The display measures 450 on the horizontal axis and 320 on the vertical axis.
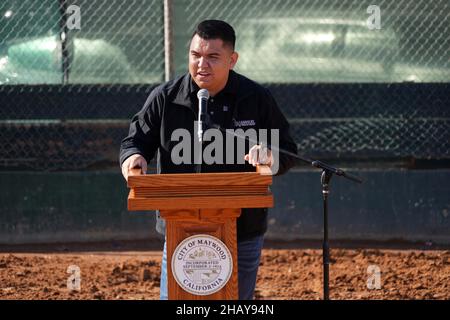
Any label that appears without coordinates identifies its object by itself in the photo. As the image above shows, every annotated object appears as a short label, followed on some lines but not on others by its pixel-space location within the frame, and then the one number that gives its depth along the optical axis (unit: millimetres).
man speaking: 9344
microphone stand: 8687
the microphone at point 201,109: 8570
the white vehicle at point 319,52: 17844
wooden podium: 7957
